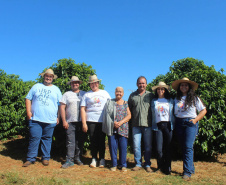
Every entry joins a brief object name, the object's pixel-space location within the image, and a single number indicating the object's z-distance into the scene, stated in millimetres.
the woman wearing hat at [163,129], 4719
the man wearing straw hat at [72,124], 5289
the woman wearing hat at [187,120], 4543
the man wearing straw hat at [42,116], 5223
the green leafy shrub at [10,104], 7645
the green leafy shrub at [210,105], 5410
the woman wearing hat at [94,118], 5203
